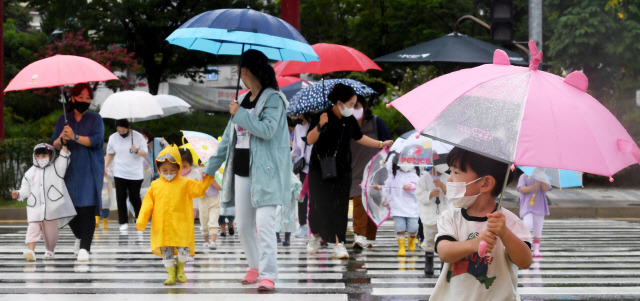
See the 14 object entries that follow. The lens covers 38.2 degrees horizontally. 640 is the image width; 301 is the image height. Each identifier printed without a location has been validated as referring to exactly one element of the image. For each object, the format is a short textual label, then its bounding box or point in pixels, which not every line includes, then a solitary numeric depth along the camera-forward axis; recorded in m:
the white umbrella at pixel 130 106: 13.33
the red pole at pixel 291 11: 13.03
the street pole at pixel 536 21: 15.98
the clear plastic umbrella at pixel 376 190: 10.50
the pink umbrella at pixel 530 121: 3.81
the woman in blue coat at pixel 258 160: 7.50
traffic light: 15.38
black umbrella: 13.61
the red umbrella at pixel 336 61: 10.98
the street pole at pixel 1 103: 19.48
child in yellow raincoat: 8.05
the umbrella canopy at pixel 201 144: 9.59
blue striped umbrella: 7.22
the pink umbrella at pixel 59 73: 9.28
